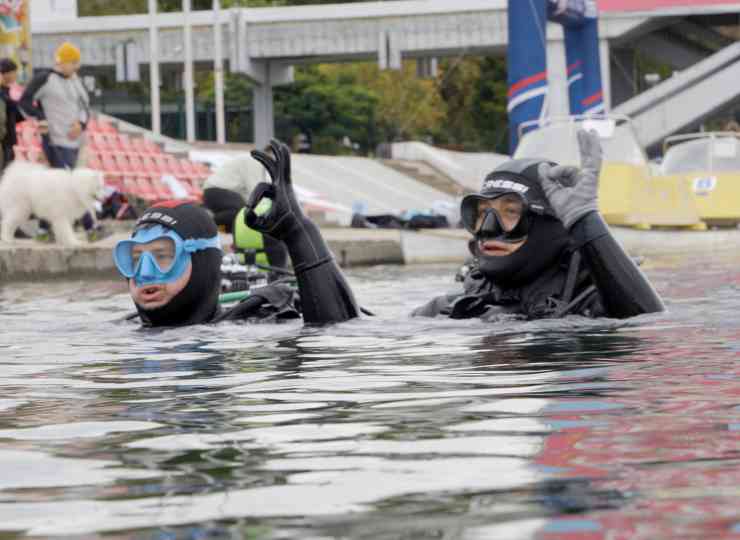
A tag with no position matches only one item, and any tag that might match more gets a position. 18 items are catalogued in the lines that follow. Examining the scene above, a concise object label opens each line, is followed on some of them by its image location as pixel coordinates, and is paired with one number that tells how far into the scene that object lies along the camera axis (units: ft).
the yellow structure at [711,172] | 81.71
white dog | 57.47
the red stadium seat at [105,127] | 106.44
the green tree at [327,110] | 202.28
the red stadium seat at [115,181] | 93.51
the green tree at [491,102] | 232.73
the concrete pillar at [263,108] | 187.11
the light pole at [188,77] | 142.10
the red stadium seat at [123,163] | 98.17
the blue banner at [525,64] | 87.35
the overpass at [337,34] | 173.68
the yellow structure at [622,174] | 67.62
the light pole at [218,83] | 147.43
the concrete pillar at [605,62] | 175.32
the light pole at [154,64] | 135.64
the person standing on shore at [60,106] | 58.85
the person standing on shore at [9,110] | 59.21
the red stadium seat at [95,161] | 94.82
